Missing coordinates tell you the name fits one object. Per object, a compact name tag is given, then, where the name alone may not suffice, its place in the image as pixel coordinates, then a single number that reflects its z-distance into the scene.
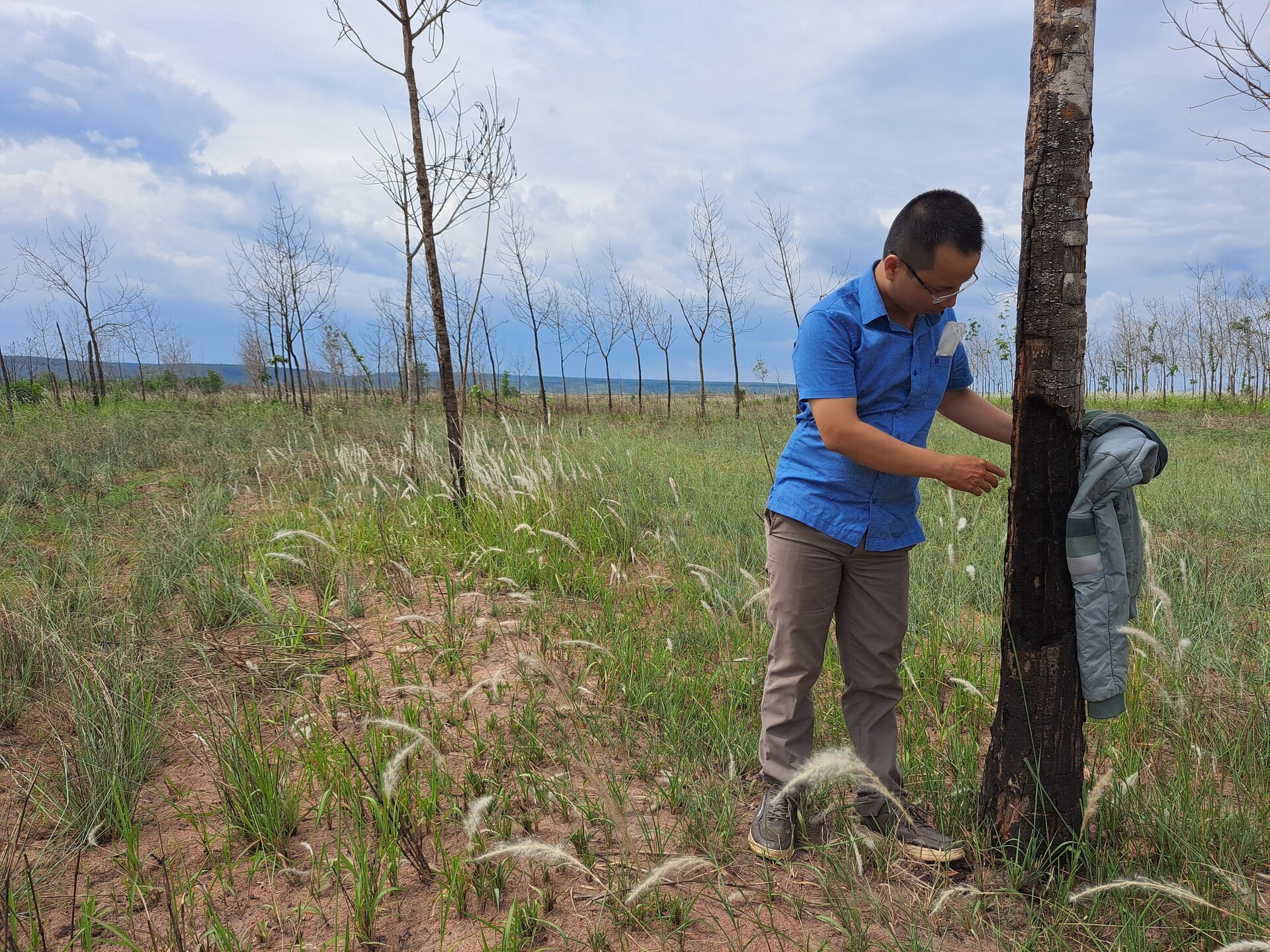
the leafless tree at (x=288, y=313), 19.64
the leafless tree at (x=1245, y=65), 5.35
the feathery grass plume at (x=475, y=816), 1.65
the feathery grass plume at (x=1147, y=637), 1.71
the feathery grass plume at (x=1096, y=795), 1.66
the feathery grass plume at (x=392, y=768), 1.74
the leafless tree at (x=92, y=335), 19.98
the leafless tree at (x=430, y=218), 5.80
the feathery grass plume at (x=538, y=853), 1.47
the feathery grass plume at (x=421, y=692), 2.22
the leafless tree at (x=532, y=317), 22.03
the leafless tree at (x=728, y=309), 24.19
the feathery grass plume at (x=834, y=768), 1.53
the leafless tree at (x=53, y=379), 26.65
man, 1.79
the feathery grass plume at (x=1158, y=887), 1.29
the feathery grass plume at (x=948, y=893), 1.49
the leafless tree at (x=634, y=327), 32.84
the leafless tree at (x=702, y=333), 24.71
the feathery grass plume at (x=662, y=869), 1.45
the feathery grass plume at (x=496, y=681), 2.28
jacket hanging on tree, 1.65
